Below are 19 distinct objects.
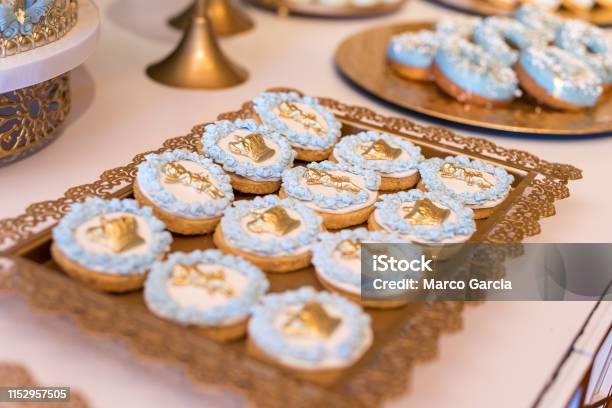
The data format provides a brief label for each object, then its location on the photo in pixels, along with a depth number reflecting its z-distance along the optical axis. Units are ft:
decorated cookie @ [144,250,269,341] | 2.39
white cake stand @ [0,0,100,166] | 3.14
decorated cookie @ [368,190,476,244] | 2.99
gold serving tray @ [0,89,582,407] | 2.18
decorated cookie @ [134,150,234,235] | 2.93
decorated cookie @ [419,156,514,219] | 3.30
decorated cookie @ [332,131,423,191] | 3.49
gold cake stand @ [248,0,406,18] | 5.90
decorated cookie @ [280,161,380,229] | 3.14
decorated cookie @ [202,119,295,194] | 3.28
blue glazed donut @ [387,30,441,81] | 4.83
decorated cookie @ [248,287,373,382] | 2.29
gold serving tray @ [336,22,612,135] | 4.36
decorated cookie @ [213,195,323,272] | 2.79
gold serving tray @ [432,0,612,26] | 6.27
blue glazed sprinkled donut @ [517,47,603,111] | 4.55
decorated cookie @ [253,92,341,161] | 3.60
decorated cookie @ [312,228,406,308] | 2.68
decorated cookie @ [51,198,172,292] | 2.53
